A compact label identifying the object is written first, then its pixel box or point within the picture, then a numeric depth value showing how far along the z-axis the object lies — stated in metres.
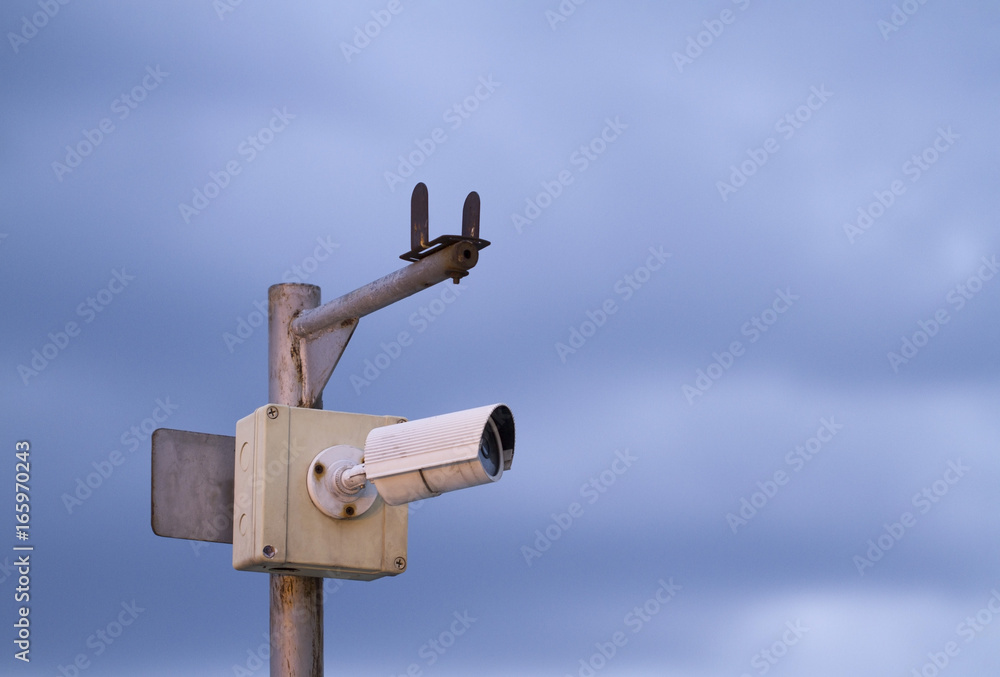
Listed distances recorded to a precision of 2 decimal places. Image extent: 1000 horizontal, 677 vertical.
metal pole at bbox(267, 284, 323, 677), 10.99
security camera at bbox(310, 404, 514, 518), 9.03
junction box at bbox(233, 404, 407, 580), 10.83
